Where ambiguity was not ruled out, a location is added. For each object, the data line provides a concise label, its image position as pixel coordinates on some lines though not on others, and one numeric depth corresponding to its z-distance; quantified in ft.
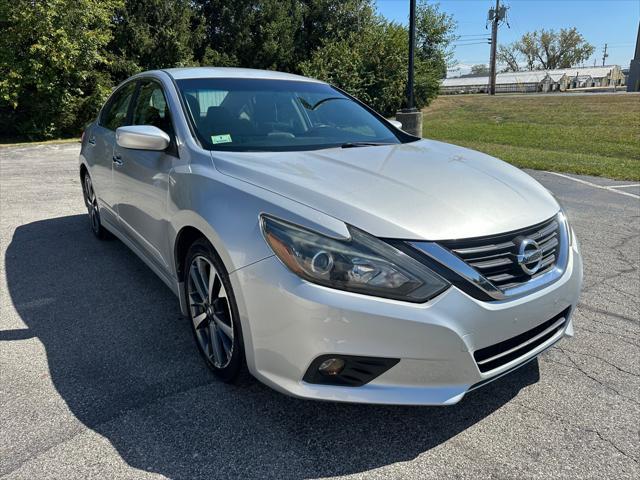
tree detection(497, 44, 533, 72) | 319.47
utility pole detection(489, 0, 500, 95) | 167.90
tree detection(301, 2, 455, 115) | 77.30
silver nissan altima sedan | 6.36
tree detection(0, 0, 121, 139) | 46.93
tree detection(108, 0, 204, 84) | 66.28
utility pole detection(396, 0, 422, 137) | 36.41
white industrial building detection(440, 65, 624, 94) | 246.88
